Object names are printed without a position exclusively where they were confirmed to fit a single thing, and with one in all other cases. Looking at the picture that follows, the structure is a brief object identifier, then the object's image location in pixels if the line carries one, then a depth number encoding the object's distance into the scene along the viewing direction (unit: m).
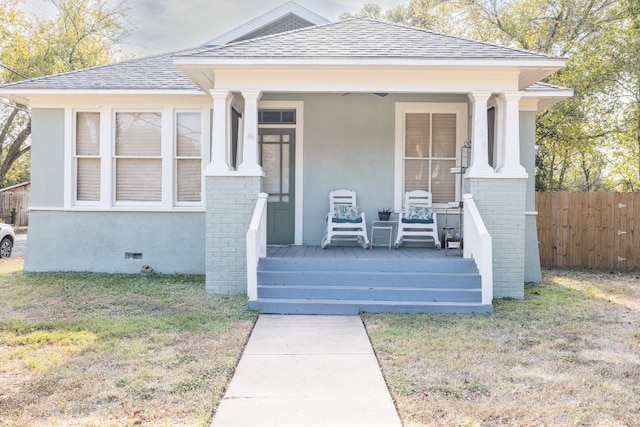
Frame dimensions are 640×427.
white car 12.46
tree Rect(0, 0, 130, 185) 17.77
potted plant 8.56
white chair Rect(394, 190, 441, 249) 8.09
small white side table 8.62
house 8.59
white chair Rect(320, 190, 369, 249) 8.11
